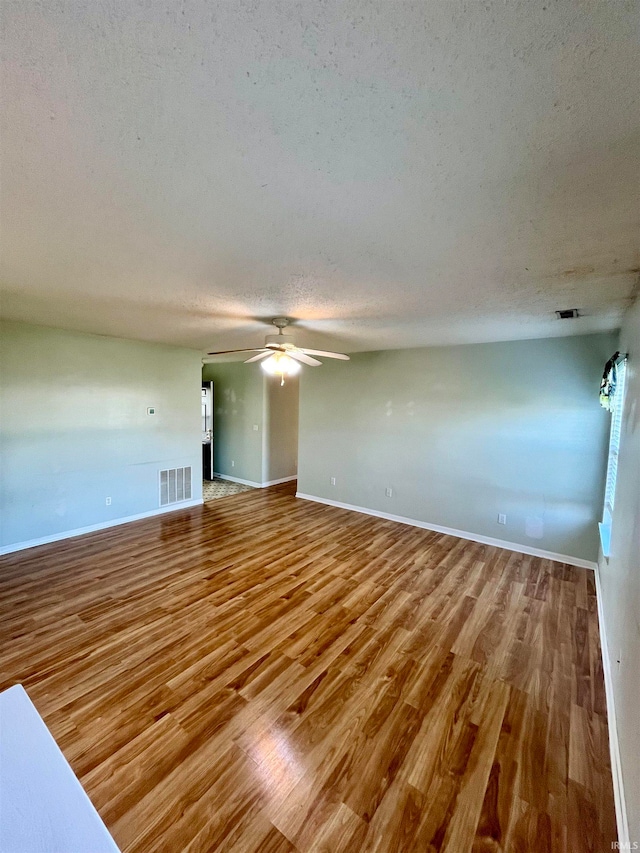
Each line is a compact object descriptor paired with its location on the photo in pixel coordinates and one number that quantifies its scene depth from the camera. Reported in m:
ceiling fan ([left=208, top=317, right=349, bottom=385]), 3.12
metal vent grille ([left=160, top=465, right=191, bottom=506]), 5.19
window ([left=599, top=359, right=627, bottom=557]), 2.79
